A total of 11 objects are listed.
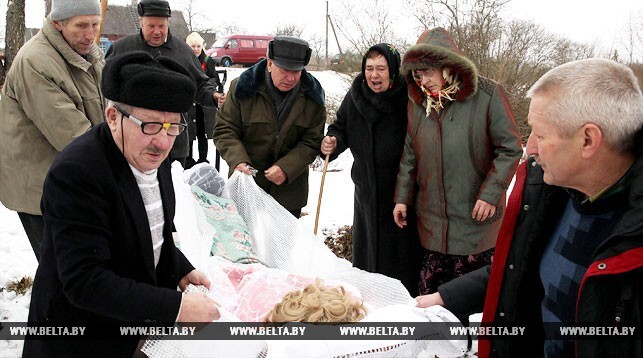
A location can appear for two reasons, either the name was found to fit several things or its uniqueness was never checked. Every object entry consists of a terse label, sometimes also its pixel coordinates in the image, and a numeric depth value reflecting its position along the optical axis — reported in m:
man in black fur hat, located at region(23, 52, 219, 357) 1.53
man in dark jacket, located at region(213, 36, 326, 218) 3.61
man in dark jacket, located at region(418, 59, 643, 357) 1.35
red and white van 26.90
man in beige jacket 2.84
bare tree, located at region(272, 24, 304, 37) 35.00
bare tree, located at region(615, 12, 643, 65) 11.65
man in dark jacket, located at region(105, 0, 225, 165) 4.60
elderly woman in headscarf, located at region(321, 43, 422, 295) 3.40
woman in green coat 3.03
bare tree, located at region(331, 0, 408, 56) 8.13
